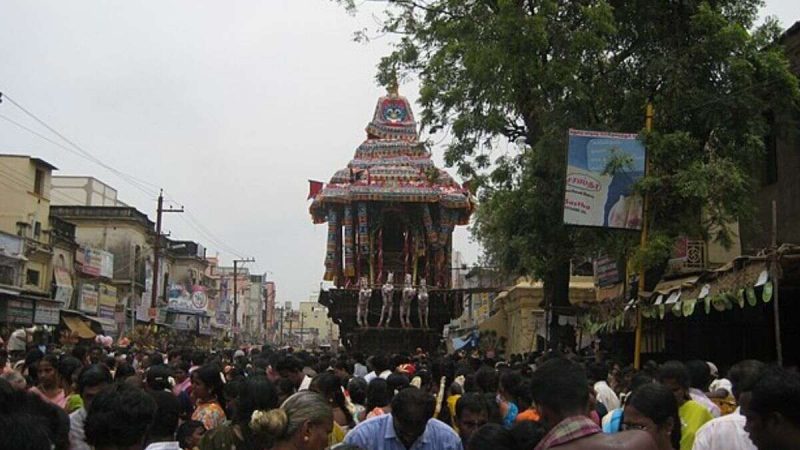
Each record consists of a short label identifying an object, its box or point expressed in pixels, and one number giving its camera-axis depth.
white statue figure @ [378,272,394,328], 32.31
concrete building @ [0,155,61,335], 30.78
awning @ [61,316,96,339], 35.75
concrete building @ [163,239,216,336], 56.75
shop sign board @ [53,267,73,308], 35.44
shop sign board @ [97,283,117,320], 41.47
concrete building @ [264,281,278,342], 107.69
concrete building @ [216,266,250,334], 74.69
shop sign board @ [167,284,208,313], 56.28
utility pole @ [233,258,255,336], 66.89
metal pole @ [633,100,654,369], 12.05
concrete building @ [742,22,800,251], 15.45
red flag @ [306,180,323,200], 37.38
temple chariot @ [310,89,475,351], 33.06
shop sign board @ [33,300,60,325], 33.03
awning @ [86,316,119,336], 41.62
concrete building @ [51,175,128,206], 51.72
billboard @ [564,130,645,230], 12.83
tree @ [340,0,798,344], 13.87
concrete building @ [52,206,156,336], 47.25
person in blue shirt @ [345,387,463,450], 5.18
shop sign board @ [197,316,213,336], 62.75
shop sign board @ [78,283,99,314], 38.84
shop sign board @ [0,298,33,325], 30.28
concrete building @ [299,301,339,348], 137.00
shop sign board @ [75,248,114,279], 39.03
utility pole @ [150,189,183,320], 35.50
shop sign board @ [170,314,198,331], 57.16
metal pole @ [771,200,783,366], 9.10
